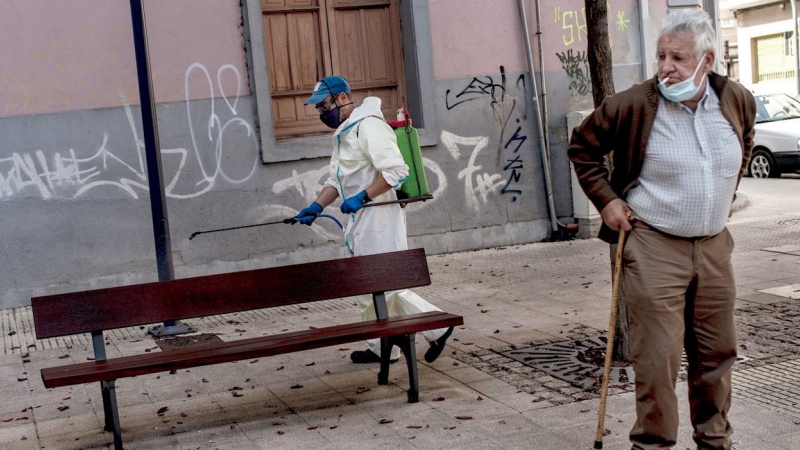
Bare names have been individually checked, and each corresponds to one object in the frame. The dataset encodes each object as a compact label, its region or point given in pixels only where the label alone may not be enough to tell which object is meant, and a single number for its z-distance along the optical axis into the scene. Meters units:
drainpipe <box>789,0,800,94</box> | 33.75
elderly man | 3.96
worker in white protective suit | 6.09
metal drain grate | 5.68
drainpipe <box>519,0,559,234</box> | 11.15
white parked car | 17.06
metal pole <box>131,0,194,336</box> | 7.56
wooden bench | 5.03
